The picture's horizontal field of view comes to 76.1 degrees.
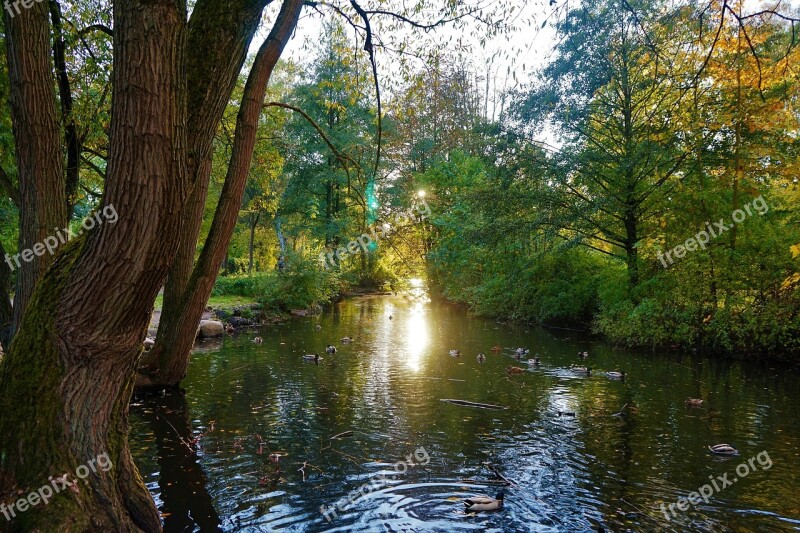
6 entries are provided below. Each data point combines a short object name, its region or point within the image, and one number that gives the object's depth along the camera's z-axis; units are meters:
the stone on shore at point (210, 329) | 16.03
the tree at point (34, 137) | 4.57
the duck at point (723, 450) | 6.68
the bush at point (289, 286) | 22.20
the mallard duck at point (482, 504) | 5.01
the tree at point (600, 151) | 15.97
